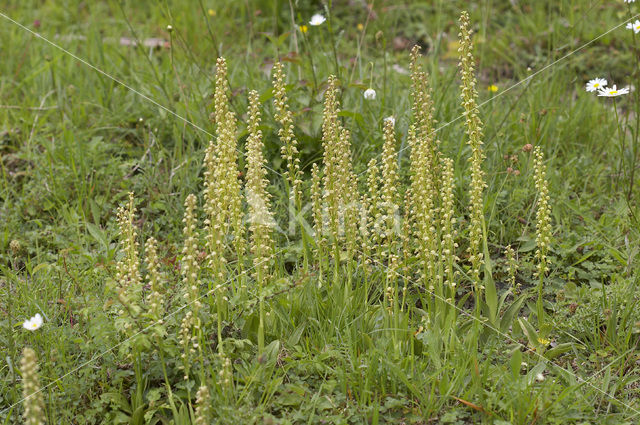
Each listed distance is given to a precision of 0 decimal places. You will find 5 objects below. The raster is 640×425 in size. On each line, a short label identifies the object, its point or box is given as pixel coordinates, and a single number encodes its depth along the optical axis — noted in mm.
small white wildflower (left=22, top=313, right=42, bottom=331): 2671
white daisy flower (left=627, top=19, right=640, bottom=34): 3984
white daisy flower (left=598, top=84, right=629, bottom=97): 3760
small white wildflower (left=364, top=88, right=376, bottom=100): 3955
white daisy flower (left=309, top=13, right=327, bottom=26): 4469
